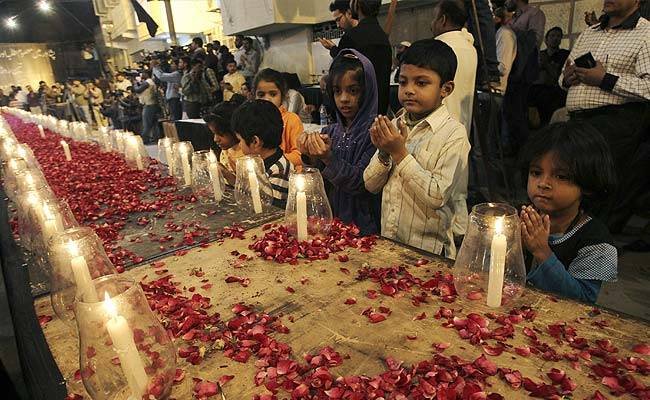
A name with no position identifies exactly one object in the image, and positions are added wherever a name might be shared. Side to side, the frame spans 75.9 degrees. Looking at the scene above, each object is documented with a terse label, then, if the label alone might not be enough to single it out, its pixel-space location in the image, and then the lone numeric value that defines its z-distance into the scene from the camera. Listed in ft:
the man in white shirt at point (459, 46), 10.05
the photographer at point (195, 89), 27.40
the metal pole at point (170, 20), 49.57
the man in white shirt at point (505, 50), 13.67
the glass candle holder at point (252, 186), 5.82
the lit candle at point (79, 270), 2.90
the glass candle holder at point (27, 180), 5.54
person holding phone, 8.66
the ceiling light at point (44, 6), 71.97
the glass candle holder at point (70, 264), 3.33
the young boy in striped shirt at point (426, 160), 5.64
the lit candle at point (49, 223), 4.65
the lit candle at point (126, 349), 2.25
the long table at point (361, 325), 2.73
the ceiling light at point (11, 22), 71.20
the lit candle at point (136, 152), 9.65
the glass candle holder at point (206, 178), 6.70
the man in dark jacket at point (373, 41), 10.60
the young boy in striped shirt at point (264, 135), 7.64
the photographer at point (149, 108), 33.35
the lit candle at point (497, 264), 3.12
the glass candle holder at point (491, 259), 3.21
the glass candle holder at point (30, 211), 4.85
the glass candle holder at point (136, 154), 9.68
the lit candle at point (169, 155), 8.01
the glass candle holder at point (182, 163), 7.58
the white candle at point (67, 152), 11.61
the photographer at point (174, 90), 30.81
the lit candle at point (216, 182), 6.73
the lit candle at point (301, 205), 4.60
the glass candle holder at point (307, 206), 4.61
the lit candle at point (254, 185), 5.80
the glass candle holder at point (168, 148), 8.02
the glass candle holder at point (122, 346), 2.27
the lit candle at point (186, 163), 7.56
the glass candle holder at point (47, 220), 4.66
